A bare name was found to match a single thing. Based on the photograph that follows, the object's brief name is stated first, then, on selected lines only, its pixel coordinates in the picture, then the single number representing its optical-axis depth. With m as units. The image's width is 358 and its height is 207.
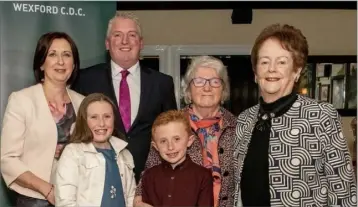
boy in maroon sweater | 2.23
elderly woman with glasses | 2.35
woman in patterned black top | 1.98
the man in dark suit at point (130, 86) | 2.61
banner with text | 3.04
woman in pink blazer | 2.31
